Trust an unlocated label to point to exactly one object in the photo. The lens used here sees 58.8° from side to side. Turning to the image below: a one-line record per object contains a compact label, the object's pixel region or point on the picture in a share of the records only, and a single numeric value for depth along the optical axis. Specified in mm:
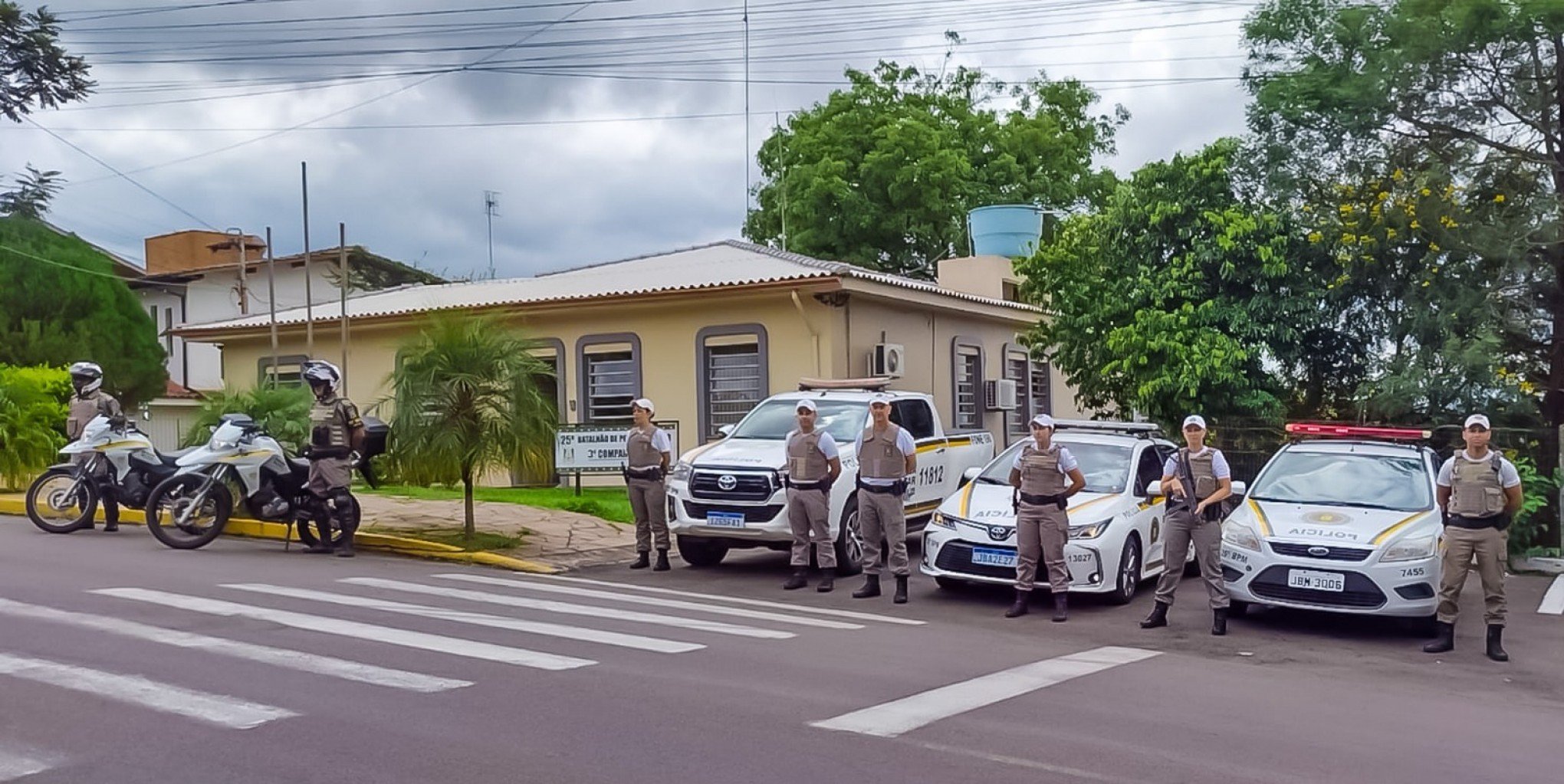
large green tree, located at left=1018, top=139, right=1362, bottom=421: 18891
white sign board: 18953
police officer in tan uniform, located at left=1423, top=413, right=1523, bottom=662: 10398
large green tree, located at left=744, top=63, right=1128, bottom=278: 40688
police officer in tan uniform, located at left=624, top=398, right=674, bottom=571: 14266
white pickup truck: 13656
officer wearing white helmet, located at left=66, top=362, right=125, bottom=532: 15555
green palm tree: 14508
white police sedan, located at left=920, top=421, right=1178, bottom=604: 12117
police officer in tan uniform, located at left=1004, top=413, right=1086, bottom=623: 11578
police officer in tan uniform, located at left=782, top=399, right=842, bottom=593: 12734
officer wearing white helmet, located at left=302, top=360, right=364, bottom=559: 13766
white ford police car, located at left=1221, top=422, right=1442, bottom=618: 10914
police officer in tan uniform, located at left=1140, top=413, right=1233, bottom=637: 11203
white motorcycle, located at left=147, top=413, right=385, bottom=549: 13680
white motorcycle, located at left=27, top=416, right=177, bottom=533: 14516
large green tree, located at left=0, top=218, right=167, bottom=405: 28500
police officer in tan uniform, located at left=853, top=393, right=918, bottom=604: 12430
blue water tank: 28312
